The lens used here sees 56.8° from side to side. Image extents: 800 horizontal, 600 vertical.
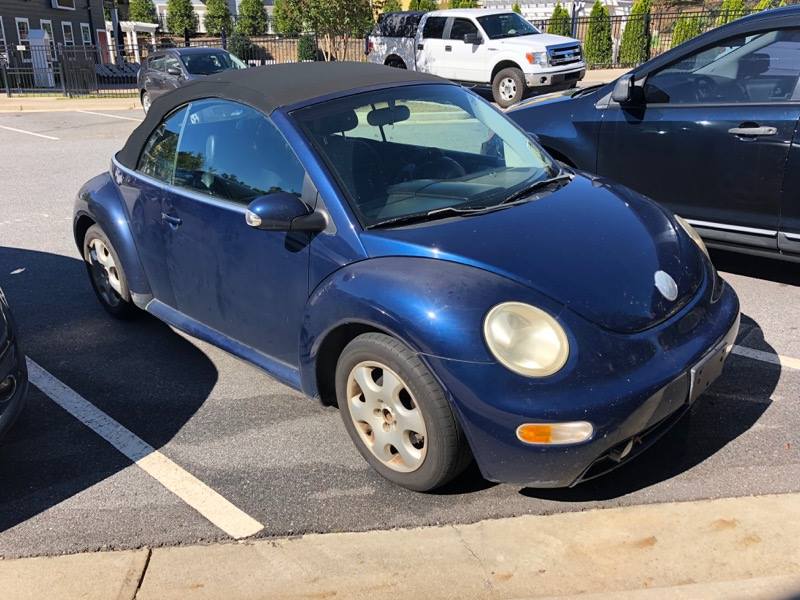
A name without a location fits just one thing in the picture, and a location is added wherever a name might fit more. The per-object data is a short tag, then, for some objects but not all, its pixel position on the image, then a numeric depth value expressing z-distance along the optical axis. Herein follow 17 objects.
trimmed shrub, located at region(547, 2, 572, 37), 24.86
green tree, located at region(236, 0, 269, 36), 45.38
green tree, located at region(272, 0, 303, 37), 23.37
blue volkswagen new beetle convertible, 2.64
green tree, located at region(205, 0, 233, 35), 45.25
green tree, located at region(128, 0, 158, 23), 48.47
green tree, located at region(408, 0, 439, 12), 35.73
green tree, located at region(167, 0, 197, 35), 47.16
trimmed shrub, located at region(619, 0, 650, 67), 23.44
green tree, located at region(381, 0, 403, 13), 34.63
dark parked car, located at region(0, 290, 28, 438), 3.26
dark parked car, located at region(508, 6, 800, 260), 4.69
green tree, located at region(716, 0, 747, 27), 21.95
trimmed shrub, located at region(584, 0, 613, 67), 23.91
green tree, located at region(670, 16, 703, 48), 22.75
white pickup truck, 15.56
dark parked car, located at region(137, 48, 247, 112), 16.83
